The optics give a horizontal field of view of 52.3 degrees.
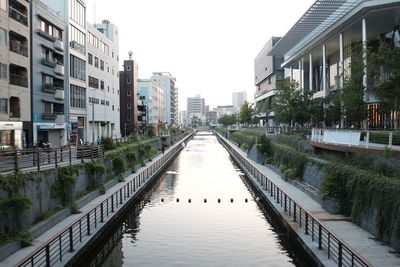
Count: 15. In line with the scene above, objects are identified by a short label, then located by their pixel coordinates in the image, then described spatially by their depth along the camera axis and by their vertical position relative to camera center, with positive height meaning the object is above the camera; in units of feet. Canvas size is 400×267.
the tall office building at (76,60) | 174.60 +29.68
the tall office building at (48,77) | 145.28 +18.99
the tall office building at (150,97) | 427.33 +30.82
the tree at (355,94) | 120.18 +9.01
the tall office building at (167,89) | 612.29 +55.49
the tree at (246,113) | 409.10 +11.98
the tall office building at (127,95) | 322.14 +24.08
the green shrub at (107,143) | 124.06 -5.40
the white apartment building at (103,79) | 203.92 +25.55
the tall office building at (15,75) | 119.34 +15.87
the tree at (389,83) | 88.48 +9.16
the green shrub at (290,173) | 101.22 -12.25
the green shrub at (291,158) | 100.63 -9.18
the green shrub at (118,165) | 106.11 -10.39
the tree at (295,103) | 175.22 +9.42
